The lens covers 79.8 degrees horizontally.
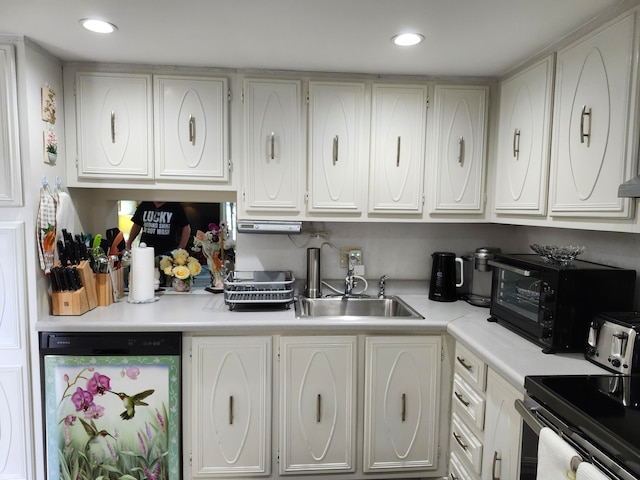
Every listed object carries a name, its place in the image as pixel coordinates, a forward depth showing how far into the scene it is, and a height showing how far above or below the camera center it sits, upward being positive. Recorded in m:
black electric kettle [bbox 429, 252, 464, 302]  2.39 -0.40
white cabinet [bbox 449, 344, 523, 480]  1.43 -0.88
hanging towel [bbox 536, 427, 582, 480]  1.03 -0.68
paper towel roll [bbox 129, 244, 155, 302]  2.18 -0.37
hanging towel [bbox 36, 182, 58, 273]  1.86 -0.10
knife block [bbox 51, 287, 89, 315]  1.93 -0.48
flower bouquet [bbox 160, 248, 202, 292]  2.42 -0.37
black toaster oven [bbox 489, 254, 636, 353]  1.50 -0.33
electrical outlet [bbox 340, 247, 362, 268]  2.53 -0.28
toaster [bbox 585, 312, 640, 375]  1.29 -0.44
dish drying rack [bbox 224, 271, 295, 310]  2.09 -0.45
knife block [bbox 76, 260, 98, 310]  1.99 -0.39
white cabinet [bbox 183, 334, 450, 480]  1.93 -1.00
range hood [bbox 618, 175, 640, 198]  1.20 +0.09
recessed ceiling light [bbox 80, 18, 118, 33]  1.62 +0.79
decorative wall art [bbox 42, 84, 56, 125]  1.90 +0.52
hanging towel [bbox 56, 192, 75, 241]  1.99 -0.03
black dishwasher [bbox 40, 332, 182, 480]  1.85 -0.96
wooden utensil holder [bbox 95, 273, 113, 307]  2.11 -0.44
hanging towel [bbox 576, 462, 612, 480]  0.93 -0.63
